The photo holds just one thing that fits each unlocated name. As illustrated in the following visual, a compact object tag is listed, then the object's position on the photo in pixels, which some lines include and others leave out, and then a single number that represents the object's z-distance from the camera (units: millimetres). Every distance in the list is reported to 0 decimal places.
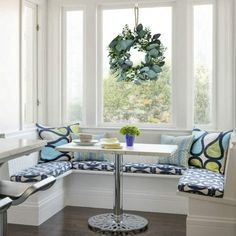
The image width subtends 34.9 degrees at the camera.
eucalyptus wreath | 4555
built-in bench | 3215
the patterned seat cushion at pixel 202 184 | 3178
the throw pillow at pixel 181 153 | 4039
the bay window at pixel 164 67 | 4387
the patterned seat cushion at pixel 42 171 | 3535
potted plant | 3535
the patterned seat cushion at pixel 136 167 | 3918
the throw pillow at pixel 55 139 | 4277
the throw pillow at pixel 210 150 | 3908
